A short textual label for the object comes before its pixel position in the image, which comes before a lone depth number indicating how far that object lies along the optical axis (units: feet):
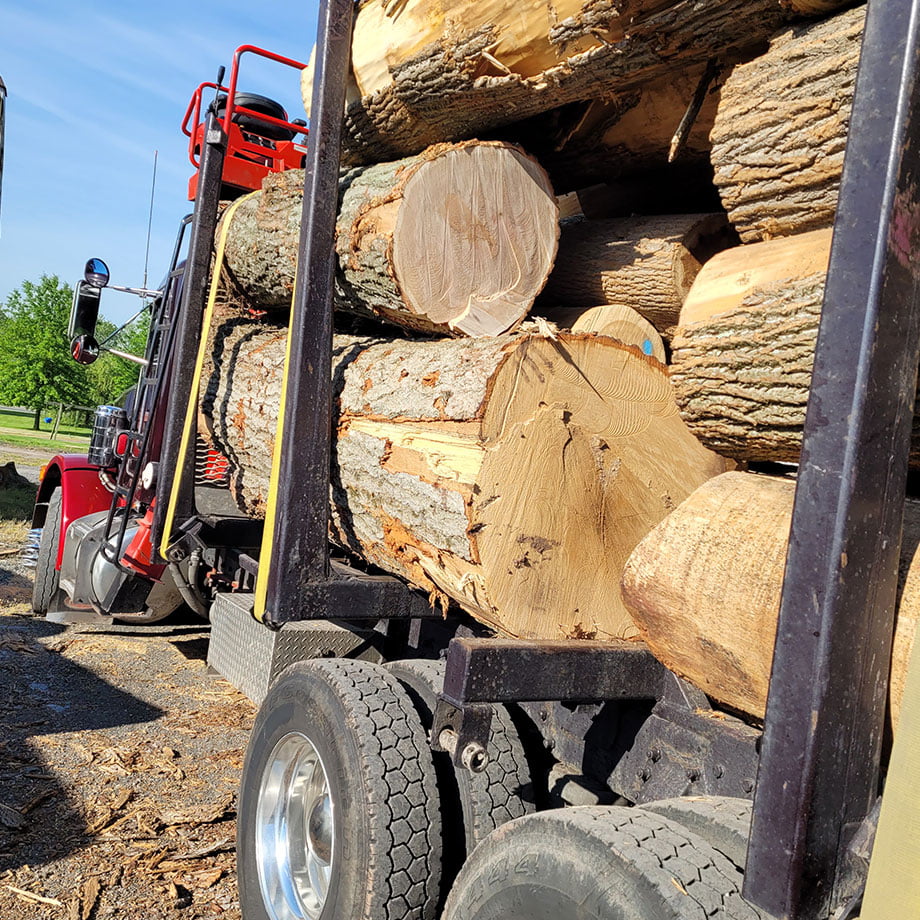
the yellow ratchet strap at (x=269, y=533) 8.70
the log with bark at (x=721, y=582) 5.56
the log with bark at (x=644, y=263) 9.09
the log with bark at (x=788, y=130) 6.01
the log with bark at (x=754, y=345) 6.05
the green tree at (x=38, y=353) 119.03
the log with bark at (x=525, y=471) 7.34
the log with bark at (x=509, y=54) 7.16
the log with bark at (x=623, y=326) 9.04
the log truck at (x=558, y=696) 4.01
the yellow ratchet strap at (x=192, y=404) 12.15
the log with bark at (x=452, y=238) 8.87
